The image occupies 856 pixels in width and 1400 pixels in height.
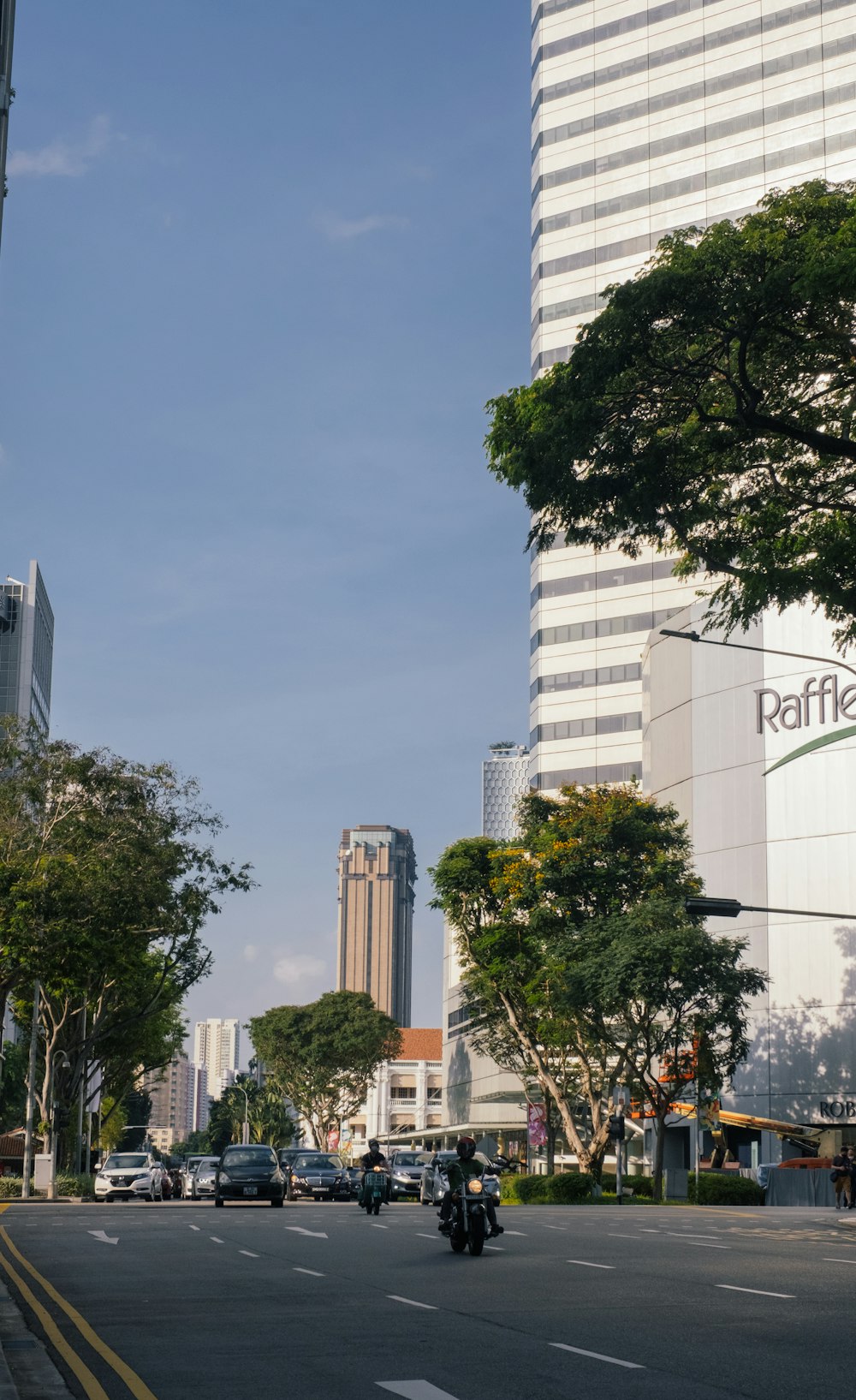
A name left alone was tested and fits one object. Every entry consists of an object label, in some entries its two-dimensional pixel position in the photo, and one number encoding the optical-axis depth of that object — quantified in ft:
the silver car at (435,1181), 120.16
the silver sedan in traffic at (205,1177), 170.81
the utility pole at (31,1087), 155.94
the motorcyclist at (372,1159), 106.01
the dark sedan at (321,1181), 157.07
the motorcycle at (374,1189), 106.73
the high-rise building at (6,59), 96.73
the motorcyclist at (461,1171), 66.23
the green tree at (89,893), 125.90
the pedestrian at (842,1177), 130.21
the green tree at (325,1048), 319.88
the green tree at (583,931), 150.00
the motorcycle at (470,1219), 65.16
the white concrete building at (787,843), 194.90
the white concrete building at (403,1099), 507.30
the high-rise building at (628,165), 304.91
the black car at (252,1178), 122.31
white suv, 158.40
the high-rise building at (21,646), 519.60
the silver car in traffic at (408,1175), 178.50
